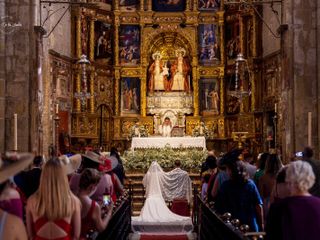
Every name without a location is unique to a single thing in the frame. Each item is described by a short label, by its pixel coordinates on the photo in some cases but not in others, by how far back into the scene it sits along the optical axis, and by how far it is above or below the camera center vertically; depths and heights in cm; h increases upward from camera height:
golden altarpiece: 2121 +266
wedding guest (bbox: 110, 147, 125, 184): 1003 -97
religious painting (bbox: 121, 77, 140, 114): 2163 +126
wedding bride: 1125 -214
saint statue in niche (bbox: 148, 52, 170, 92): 2167 +216
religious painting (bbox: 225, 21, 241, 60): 2132 +372
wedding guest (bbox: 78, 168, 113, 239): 447 -79
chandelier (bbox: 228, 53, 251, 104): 1766 +148
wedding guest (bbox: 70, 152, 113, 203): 531 -69
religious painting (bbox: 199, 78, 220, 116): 2170 +119
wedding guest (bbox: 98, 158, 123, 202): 727 -85
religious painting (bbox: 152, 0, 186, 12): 2215 +550
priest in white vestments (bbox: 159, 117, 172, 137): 2058 -24
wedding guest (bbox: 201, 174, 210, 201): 956 -126
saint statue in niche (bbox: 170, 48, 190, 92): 2170 +225
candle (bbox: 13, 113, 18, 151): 1043 -18
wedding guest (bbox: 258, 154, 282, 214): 586 -63
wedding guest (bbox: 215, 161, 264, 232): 560 -86
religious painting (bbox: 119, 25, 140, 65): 2180 +356
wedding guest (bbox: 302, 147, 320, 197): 660 -74
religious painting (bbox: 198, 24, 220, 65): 2181 +357
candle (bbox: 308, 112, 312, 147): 1070 -17
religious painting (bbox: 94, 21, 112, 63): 2126 +368
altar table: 1902 -78
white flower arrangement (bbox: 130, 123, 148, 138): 2044 -36
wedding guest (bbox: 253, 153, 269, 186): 731 -70
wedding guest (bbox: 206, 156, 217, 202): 899 -77
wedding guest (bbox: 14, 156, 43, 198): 618 -76
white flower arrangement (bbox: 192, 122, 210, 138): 2082 -38
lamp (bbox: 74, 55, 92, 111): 1609 +144
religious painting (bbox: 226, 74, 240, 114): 2124 +99
